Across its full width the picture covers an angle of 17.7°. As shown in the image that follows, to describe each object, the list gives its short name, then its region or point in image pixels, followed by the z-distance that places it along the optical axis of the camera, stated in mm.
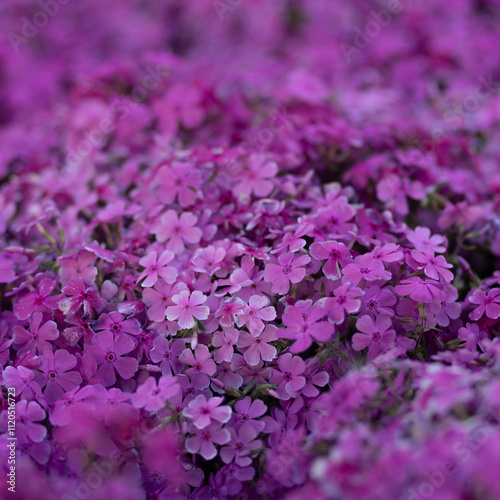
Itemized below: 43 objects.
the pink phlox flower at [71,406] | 653
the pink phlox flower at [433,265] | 676
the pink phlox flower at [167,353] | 678
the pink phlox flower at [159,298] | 685
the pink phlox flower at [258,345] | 675
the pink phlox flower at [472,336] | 671
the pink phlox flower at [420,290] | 669
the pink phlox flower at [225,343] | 676
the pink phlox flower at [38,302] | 690
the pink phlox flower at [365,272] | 669
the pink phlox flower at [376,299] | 676
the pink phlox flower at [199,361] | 676
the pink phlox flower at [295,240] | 683
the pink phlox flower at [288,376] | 671
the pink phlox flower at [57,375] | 672
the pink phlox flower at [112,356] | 677
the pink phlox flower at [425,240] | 694
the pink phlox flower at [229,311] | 677
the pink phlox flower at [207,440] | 656
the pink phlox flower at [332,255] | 680
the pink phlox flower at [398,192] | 737
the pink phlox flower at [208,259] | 692
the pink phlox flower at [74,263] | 704
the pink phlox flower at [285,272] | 677
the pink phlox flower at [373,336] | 668
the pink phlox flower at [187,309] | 677
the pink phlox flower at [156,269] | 688
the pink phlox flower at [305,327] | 652
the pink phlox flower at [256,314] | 673
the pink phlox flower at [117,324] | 683
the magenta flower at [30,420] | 654
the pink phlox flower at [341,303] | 659
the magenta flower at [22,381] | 664
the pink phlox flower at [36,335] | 682
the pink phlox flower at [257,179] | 728
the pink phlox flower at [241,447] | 659
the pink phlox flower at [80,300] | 683
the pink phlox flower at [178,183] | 723
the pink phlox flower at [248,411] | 668
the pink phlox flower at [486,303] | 679
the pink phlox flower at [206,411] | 657
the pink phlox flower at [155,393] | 657
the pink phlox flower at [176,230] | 709
